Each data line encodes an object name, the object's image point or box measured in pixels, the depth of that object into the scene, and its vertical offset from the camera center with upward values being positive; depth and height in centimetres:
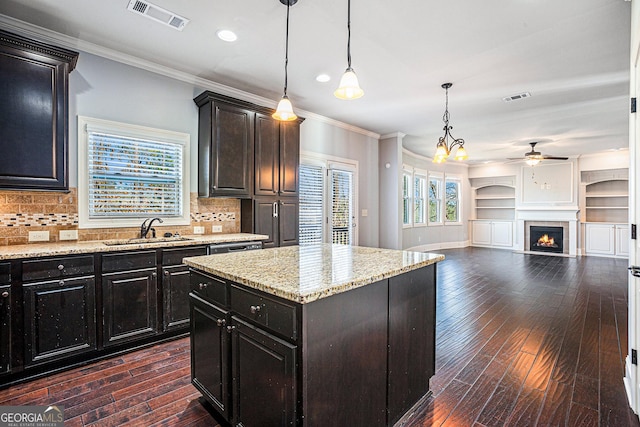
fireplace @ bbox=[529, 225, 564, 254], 906 -81
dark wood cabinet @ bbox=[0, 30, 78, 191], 245 +80
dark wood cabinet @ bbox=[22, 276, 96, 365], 236 -83
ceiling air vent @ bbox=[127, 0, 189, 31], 250 +163
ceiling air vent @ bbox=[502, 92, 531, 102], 437 +161
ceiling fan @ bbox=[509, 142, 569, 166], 733 +126
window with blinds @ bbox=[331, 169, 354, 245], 563 +9
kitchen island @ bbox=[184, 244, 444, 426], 134 -63
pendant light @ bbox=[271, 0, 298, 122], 248 +80
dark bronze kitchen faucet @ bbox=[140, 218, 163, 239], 334 -18
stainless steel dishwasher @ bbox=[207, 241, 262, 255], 329 -39
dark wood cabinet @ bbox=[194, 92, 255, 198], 366 +78
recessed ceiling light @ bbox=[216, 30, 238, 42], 288 +163
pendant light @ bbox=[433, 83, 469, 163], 387 +74
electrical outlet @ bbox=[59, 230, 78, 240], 294 -22
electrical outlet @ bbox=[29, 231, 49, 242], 280 -22
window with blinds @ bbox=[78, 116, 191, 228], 308 +39
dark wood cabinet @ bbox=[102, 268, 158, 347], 270 -83
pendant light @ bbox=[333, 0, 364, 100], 211 +83
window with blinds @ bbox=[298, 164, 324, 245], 510 +12
